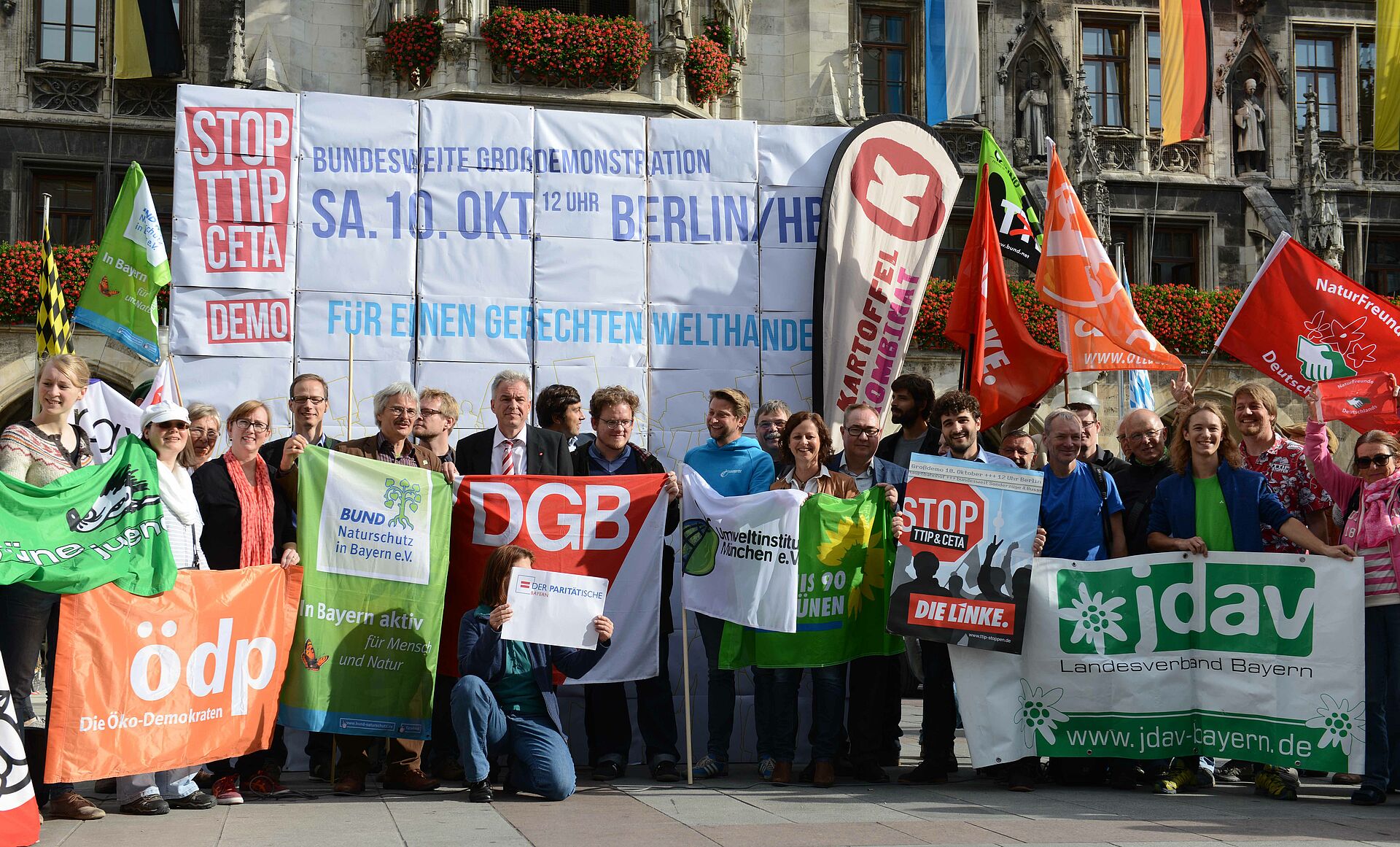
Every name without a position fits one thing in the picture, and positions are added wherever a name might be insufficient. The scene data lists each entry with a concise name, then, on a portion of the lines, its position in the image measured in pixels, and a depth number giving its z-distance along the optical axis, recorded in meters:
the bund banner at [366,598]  7.88
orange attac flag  11.59
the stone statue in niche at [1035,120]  26.33
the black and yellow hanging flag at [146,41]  22.44
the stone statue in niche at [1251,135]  27.59
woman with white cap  7.28
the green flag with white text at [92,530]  6.62
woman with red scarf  7.71
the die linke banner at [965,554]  8.20
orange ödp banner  6.83
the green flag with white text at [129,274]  12.05
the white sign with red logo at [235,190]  9.76
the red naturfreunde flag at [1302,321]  10.33
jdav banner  7.91
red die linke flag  11.28
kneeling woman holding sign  7.47
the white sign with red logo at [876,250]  10.46
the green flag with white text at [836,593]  8.38
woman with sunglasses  7.81
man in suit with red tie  8.63
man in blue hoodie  8.51
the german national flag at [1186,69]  24.28
